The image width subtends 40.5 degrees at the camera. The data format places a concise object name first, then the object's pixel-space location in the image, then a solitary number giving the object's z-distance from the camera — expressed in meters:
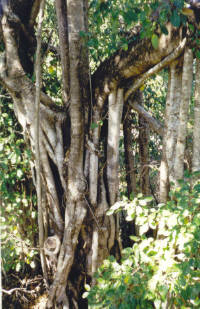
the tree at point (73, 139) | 2.07
